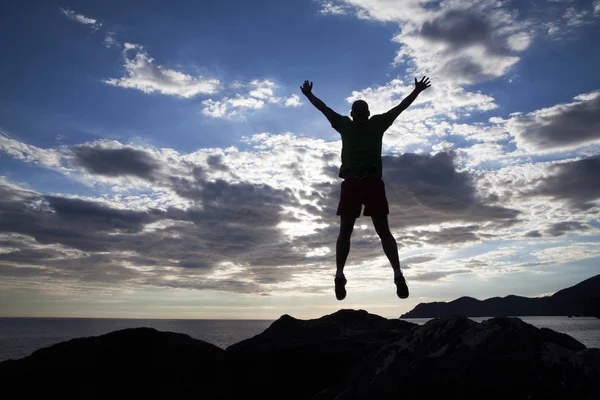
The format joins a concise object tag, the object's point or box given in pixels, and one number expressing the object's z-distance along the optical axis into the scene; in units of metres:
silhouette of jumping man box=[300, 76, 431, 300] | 7.42
